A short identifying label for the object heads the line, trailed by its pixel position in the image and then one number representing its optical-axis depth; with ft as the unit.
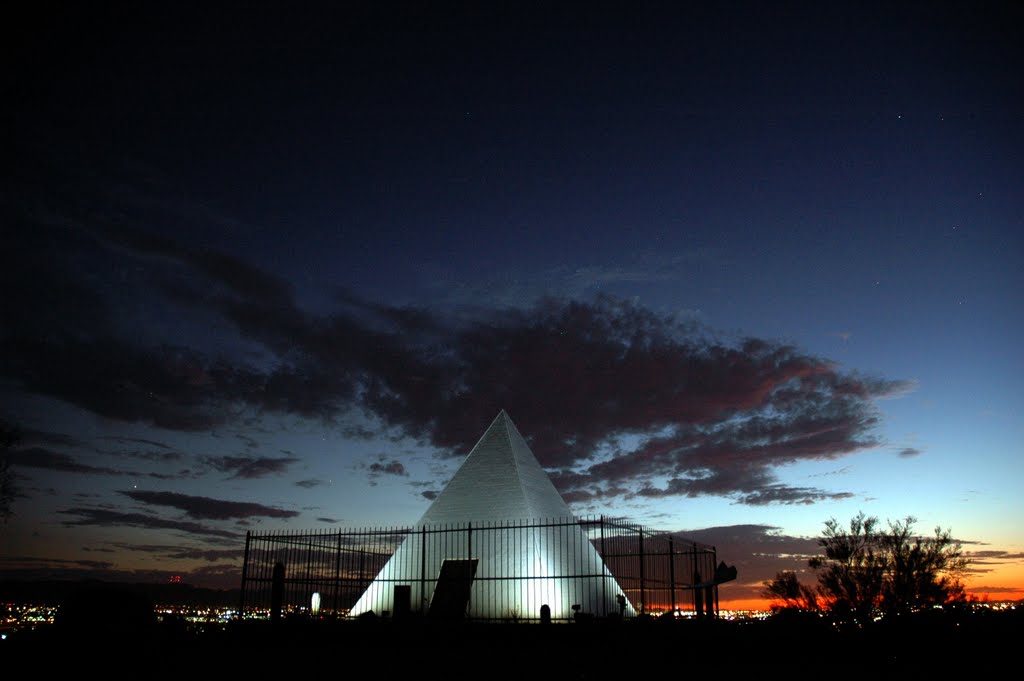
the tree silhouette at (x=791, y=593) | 101.71
